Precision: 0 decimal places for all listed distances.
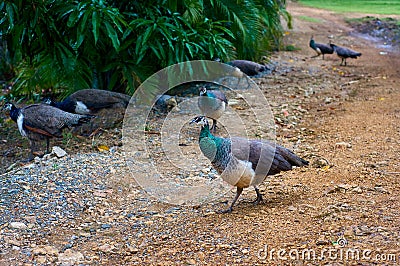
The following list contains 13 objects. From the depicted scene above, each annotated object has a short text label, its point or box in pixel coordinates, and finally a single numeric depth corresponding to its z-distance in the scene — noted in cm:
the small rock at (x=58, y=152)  1176
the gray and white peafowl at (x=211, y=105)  1300
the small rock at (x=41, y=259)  715
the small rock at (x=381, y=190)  846
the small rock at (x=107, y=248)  745
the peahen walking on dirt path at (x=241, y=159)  817
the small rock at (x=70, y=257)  717
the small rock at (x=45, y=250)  739
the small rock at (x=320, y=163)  1041
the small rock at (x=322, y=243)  669
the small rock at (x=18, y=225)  817
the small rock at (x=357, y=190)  853
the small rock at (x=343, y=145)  1164
